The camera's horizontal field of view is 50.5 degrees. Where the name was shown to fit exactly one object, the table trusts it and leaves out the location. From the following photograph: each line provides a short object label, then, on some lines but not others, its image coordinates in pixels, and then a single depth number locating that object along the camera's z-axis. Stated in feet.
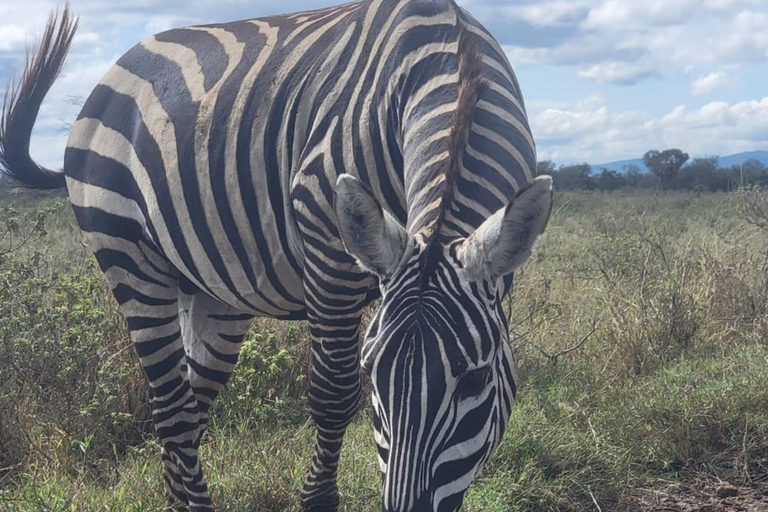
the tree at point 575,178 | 107.96
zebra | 6.90
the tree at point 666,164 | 110.42
